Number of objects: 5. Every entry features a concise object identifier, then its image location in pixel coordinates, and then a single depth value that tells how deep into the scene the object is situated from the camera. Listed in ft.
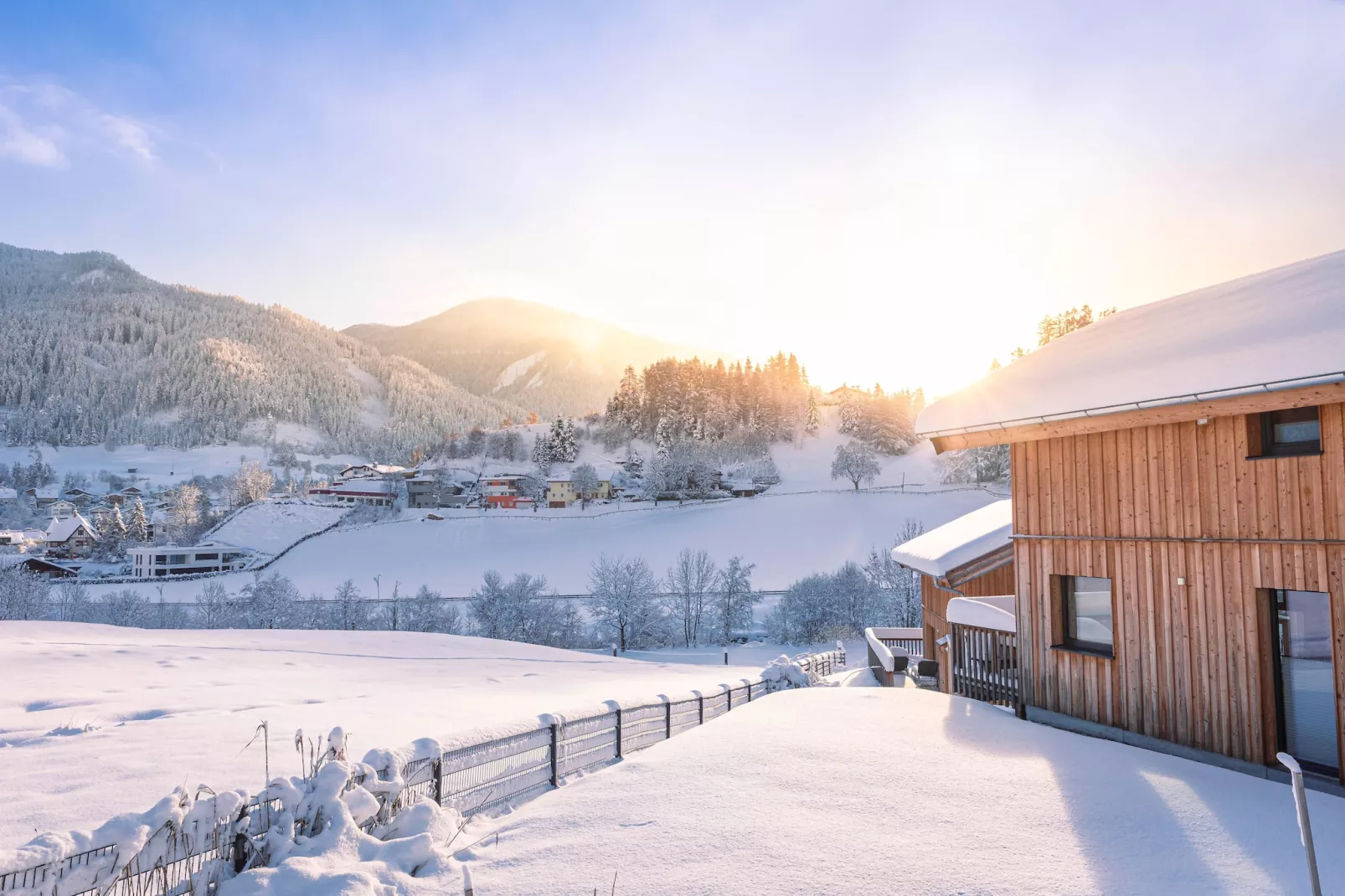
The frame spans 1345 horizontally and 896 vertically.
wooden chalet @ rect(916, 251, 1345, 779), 20.42
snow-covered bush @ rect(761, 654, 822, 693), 45.09
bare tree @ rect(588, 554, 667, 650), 150.61
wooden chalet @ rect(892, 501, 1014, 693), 44.50
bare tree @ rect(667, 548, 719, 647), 159.63
